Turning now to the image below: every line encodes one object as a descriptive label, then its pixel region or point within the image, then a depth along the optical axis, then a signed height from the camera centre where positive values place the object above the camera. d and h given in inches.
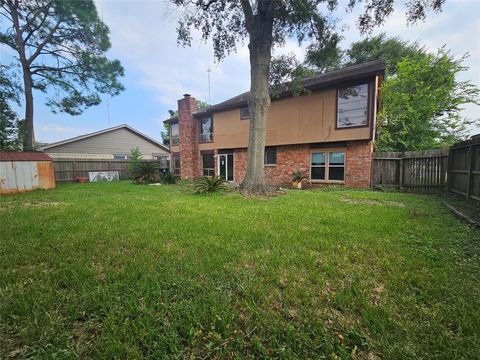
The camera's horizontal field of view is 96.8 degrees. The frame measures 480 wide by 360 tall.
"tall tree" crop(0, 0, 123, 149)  485.1 +286.4
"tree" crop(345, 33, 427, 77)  740.6 +414.2
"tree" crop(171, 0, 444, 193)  291.6 +211.1
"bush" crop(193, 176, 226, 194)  328.2 -30.8
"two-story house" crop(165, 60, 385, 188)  385.7 +72.4
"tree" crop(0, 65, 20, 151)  475.5 +116.4
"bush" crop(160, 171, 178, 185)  518.3 -31.9
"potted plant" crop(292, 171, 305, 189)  449.8 -33.1
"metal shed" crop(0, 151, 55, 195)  347.6 -7.6
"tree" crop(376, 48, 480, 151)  544.1 +156.4
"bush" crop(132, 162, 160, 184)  523.6 -19.4
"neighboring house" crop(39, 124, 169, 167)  716.7 +78.3
